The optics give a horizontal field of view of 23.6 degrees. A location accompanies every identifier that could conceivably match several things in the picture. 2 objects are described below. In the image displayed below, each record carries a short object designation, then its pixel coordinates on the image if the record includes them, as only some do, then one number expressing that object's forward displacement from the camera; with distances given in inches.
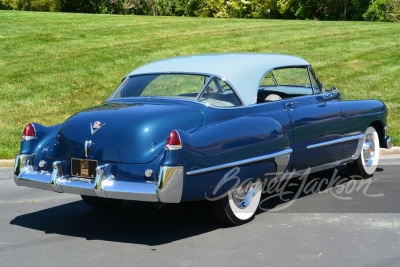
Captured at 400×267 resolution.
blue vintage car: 337.9
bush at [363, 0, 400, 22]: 2628.5
